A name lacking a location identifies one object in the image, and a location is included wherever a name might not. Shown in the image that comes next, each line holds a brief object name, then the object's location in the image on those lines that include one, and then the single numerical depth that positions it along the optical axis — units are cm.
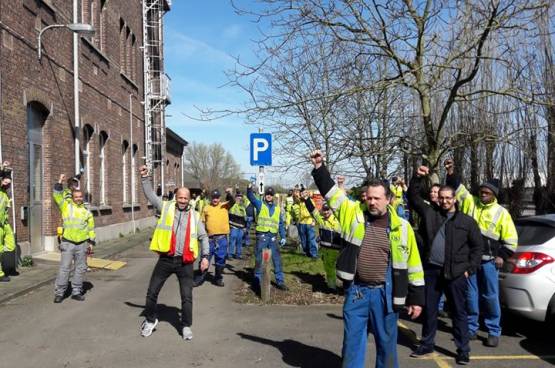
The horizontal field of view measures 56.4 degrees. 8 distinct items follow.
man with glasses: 555
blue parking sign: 981
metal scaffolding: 2667
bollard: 854
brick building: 1193
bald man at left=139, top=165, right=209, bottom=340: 645
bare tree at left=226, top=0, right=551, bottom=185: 847
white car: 605
